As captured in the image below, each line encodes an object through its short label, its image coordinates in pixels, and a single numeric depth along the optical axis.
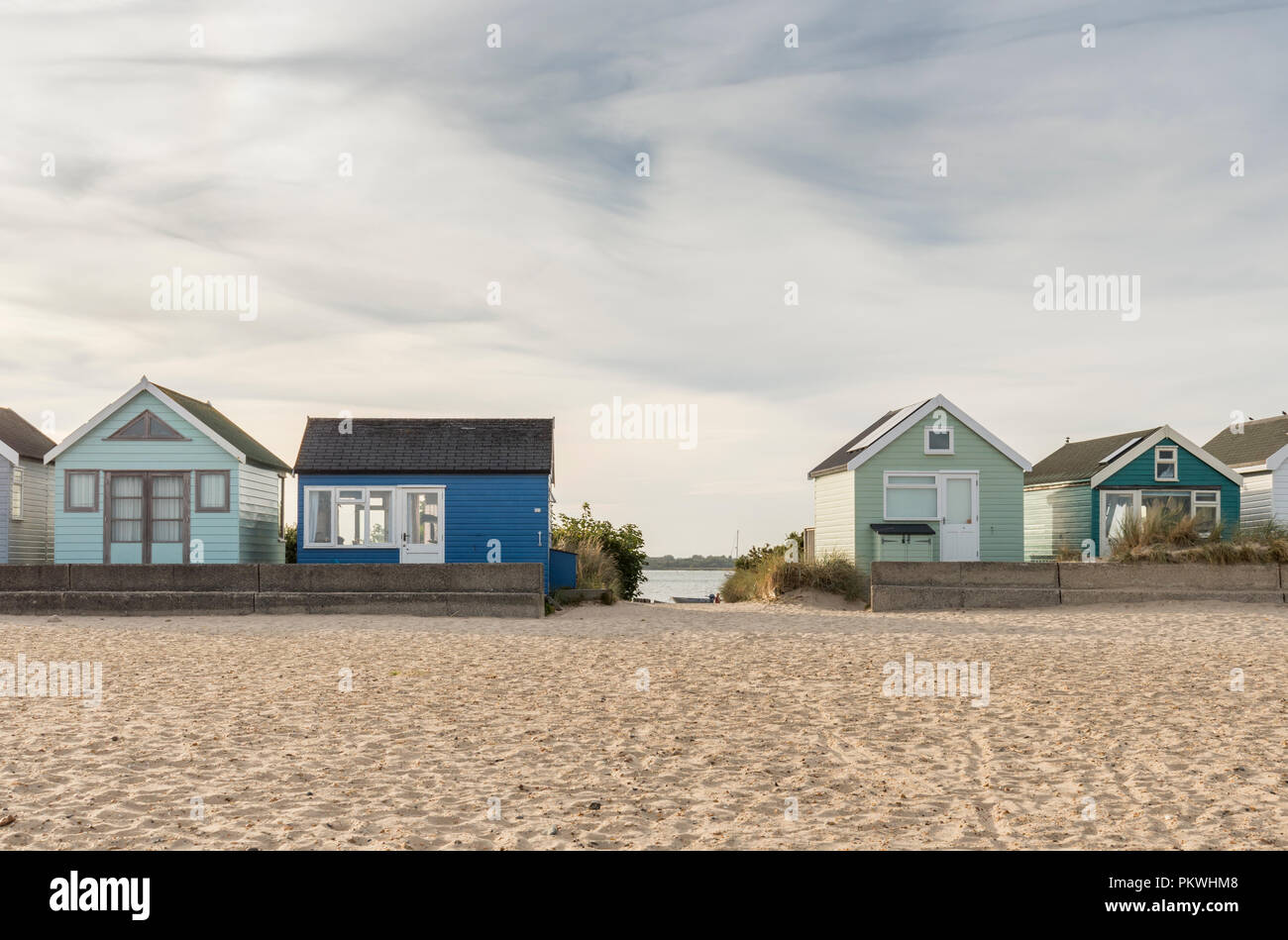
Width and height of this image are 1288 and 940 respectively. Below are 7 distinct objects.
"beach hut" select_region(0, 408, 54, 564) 26.58
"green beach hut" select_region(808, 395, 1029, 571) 26.17
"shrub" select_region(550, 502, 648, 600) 31.23
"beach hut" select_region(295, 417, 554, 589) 24.75
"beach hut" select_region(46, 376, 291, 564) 24.58
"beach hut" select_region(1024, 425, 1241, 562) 28.75
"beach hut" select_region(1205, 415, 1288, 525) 30.02
